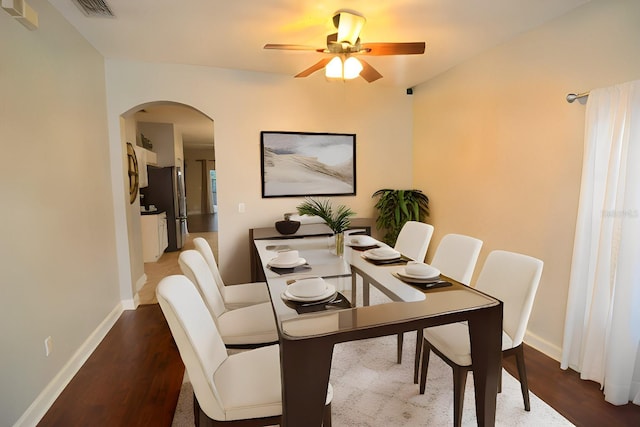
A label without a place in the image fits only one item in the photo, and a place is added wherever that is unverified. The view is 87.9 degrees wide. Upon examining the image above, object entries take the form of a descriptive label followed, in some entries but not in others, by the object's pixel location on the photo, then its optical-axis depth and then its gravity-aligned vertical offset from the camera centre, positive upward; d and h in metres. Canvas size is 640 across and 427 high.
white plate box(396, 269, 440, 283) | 1.78 -0.52
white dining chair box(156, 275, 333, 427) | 1.28 -0.87
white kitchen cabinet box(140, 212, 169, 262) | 5.62 -0.96
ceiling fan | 2.36 +0.97
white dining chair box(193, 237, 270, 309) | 2.46 -0.85
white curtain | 2.03 -0.44
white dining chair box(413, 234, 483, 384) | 2.25 -0.55
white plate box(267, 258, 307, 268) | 2.04 -0.51
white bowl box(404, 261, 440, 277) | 1.81 -0.49
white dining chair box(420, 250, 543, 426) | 1.74 -0.81
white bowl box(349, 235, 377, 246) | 2.63 -0.47
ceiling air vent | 2.23 +1.20
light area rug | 1.92 -1.37
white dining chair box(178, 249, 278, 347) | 1.93 -0.85
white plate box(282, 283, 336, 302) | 1.51 -0.53
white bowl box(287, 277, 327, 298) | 1.55 -0.51
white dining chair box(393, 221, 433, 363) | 2.81 -0.51
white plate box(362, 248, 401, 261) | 2.20 -0.49
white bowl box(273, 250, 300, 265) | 2.09 -0.49
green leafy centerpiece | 2.35 -0.31
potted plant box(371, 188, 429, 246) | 4.17 -0.35
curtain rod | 2.35 +0.62
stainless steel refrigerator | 6.34 -0.31
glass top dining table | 1.25 -0.57
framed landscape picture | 3.99 +0.22
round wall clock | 3.97 +0.10
